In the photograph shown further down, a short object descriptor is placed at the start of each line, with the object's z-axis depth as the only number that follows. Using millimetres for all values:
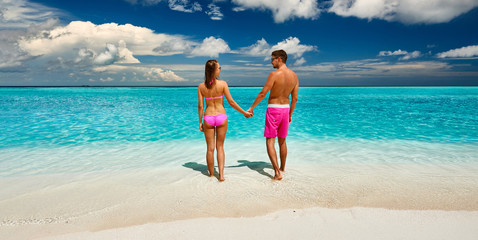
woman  4301
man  4453
